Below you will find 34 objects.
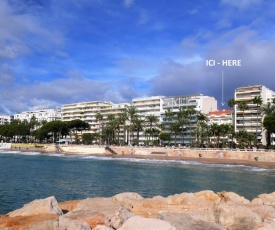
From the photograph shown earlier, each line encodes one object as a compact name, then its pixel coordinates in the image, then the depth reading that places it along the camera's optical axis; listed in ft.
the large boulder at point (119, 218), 37.73
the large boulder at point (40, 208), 46.88
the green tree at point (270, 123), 317.63
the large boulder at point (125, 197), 59.79
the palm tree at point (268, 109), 386.93
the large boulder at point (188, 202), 50.89
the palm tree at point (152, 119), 484.83
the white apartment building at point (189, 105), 493.36
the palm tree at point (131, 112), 495.82
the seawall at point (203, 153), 280.10
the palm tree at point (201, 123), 423.47
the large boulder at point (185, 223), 35.63
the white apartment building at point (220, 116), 491.31
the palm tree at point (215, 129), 375.25
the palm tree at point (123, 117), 496.23
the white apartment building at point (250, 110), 430.20
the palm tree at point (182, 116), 437.29
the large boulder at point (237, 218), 41.63
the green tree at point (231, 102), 417.36
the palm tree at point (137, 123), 477.94
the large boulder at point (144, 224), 30.60
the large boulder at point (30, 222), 37.22
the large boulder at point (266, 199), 64.44
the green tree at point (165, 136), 459.73
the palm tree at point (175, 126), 431.43
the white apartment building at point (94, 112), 634.84
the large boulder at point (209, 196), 61.05
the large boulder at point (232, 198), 61.97
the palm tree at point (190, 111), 443.73
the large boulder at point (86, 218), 36.80
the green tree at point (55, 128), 553.23
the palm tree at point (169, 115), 475.31
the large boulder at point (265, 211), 46.29
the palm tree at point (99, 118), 556.96
